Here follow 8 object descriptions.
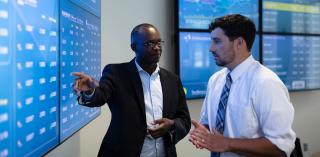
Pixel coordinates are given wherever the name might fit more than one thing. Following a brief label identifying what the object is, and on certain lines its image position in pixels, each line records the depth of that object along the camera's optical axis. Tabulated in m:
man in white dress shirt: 1.43
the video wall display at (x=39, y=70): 1.11
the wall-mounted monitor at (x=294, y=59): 3.79
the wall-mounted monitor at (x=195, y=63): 3.27
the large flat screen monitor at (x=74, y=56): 1.73
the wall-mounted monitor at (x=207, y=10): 3.25
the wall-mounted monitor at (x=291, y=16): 3.76
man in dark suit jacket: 1.83
